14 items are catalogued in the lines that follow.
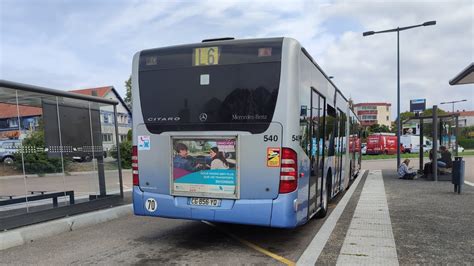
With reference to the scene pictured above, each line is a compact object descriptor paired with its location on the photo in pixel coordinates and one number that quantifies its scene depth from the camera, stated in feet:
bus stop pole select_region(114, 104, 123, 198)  34.93
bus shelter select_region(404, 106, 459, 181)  54.03
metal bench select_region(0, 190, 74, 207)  26.84
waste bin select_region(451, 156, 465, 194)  42.04
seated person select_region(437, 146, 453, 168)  57.26
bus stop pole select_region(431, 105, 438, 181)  53.51
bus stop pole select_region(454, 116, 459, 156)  57.46
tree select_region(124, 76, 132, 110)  188.28
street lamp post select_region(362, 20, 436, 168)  75.15
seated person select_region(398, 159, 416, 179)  60.03
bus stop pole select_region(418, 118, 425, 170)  66.08
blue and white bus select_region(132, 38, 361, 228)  19.62
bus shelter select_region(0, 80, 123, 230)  26.09
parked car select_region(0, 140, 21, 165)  25.76
